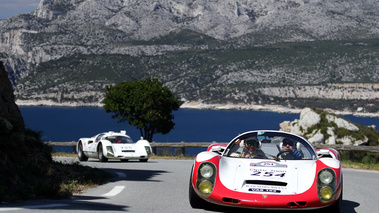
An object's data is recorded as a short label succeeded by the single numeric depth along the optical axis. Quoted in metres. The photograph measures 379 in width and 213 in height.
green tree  46.12
